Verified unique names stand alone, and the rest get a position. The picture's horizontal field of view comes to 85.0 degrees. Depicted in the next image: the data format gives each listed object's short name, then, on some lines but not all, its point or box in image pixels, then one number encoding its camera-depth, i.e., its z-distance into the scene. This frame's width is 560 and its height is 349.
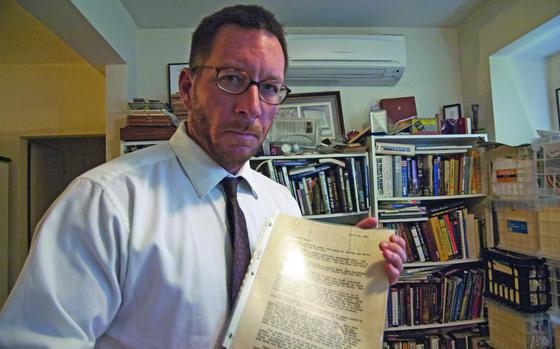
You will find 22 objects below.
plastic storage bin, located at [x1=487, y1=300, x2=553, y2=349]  1.52
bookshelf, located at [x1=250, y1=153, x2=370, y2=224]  1.83
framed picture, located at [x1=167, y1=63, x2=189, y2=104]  2.12
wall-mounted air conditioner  2.10
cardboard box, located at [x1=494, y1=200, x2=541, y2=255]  1.54
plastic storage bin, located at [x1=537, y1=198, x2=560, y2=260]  1.42
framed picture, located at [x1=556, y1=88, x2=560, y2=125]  1.97
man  0.46
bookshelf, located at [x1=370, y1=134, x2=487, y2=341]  1.87
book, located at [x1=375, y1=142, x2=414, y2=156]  1.91
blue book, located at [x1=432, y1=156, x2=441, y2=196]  1.96
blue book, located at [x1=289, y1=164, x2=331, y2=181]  1.85
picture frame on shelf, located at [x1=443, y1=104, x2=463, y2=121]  2.19
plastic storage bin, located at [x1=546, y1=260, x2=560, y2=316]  1.53
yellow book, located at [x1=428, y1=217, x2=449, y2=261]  1.91
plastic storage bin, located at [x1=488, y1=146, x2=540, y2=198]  1.57
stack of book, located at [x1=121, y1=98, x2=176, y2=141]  1.74
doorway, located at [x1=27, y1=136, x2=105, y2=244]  2.83
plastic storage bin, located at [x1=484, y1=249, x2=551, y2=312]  1.52
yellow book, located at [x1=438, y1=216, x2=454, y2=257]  1.91
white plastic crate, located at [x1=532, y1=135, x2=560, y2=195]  1.46
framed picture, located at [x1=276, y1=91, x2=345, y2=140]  2.16
